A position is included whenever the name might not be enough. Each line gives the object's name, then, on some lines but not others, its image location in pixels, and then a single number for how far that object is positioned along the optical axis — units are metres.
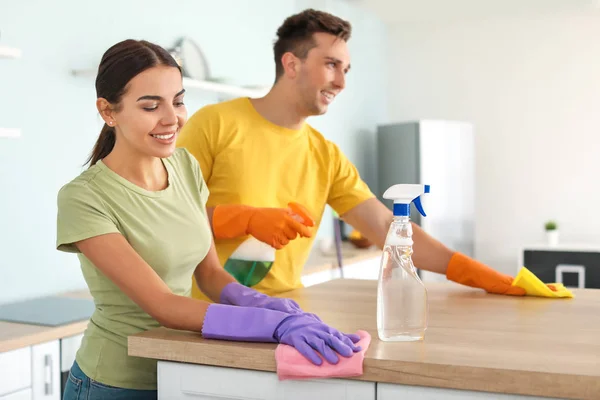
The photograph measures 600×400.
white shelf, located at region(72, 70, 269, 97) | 2.91
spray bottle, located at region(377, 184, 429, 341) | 1.29
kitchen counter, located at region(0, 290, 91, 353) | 2.04
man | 2.11
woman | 1.34
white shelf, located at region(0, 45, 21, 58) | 2.26
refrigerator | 5.32
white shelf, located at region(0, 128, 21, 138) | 2.23
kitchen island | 1.10
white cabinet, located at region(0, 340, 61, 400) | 2.04
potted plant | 5.41
